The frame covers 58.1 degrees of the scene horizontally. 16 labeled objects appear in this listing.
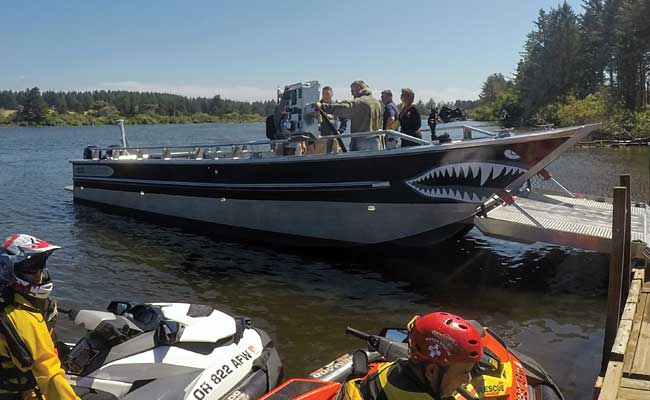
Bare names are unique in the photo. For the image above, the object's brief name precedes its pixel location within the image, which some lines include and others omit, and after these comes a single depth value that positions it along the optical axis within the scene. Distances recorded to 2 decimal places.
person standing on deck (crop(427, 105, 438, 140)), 11.80
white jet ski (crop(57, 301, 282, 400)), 4.64
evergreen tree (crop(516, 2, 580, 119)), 72.12
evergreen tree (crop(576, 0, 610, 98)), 65.12
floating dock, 5.15
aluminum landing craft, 10.15
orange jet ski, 4.07
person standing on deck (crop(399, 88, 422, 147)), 11.34
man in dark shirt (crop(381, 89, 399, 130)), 11.96
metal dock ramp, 9.08
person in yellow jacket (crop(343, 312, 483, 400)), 3.30
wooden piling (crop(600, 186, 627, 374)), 6.74
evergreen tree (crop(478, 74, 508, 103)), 137.00
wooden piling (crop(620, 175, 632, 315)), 7.34
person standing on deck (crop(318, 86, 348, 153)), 12.01
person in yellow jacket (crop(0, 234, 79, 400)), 3.48
